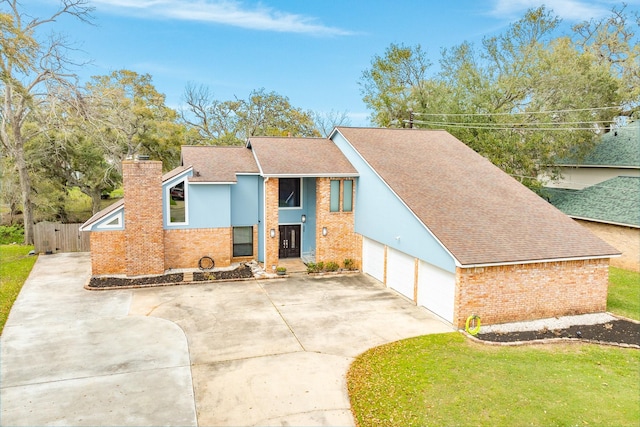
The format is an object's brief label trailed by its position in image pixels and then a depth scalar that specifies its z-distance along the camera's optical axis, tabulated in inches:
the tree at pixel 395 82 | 1255.5
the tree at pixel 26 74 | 645.9
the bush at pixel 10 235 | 1110.4
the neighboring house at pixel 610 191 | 832.9
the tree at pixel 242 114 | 1893.5
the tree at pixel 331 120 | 2199.8
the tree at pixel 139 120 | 1071.0
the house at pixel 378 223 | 535.2
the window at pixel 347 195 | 766.5
